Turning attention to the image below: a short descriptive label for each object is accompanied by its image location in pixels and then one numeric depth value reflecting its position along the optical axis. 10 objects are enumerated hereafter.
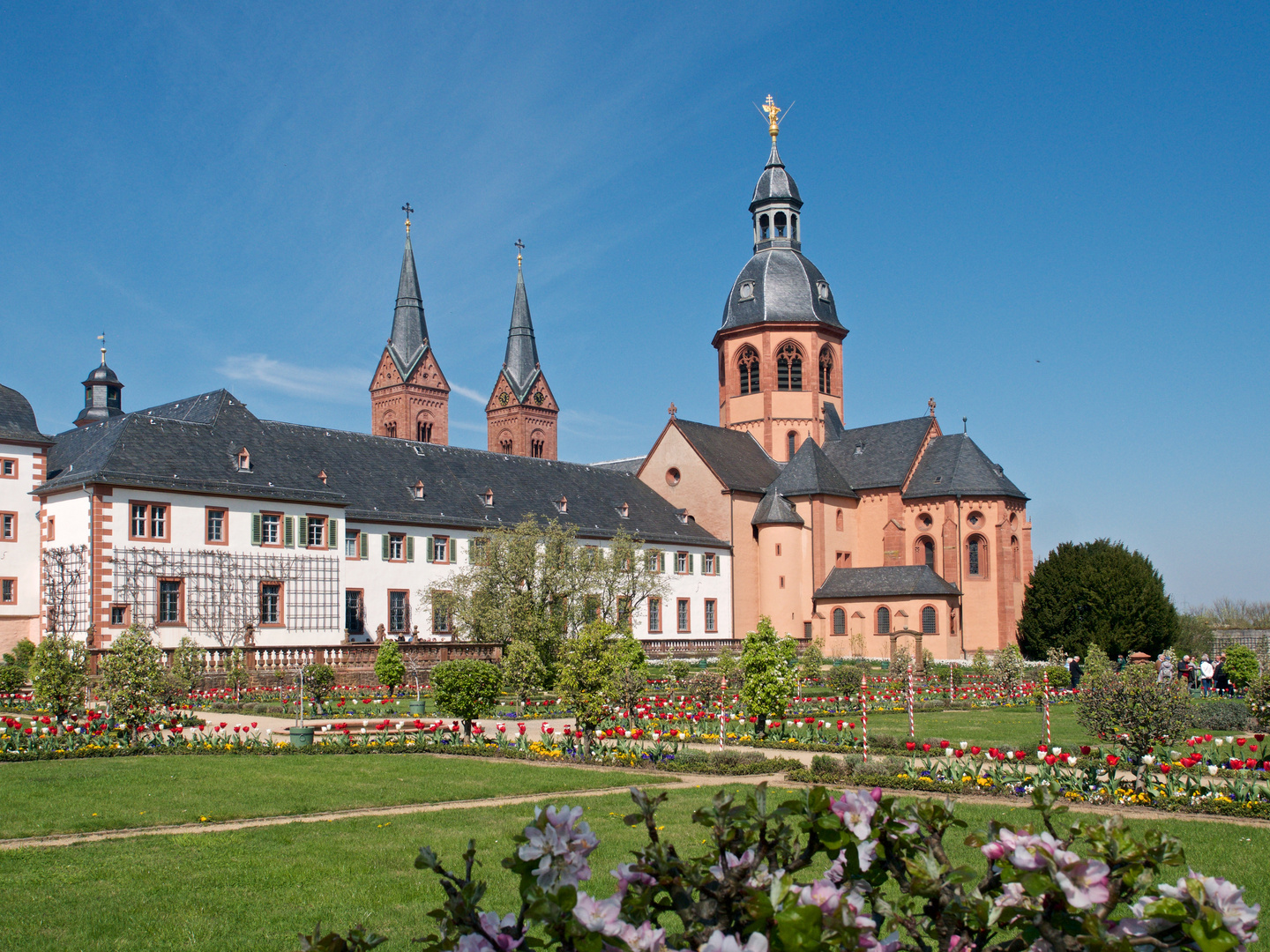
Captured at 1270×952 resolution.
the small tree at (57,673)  20.47
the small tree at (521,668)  28.58
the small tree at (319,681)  30.41
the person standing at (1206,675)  39.12
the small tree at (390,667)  33.69
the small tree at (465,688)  20.67
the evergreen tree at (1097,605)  58.91
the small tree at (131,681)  19.78
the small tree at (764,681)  20.95
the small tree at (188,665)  28.00
